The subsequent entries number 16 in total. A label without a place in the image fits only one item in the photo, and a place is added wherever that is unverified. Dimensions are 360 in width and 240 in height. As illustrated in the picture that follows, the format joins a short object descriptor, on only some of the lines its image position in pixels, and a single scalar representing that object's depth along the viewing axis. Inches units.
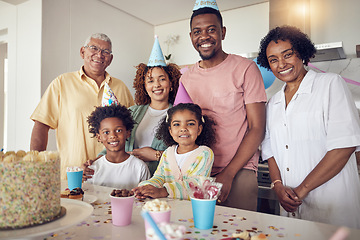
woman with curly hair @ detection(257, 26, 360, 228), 48.9
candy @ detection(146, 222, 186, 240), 20.7
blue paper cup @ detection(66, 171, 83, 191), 48.3
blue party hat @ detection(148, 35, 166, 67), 73.7
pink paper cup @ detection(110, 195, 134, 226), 32.3
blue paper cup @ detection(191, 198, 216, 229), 31.4
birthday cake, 25.3
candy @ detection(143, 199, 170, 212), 28.6
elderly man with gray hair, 77.5
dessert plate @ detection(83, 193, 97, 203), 40.8
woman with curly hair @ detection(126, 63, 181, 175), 67.2
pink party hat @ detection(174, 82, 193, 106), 61.2
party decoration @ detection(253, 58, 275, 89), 102.0
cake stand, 23.4
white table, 29.7
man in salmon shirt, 55.9
